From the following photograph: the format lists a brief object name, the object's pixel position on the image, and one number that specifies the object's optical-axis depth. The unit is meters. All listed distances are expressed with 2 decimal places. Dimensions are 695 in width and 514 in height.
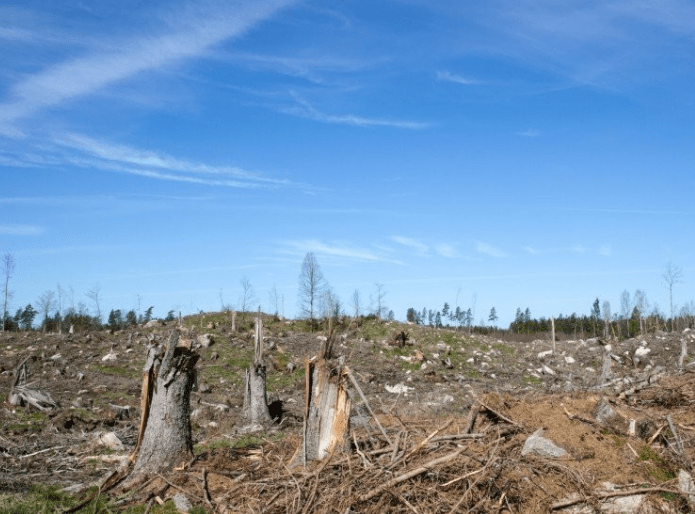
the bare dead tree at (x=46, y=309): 51.59
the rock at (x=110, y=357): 22.15
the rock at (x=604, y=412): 7.94
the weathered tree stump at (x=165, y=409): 7.75
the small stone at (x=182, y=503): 6.41
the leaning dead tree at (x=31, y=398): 14.30
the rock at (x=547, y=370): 23.73
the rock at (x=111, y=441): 11.00
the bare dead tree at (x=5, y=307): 45.21
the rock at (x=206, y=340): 24.61
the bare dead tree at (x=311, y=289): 42.72
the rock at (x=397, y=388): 19.03
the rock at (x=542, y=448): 6.99
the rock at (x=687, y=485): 6.19
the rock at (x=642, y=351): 25.65
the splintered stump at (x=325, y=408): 7.08
